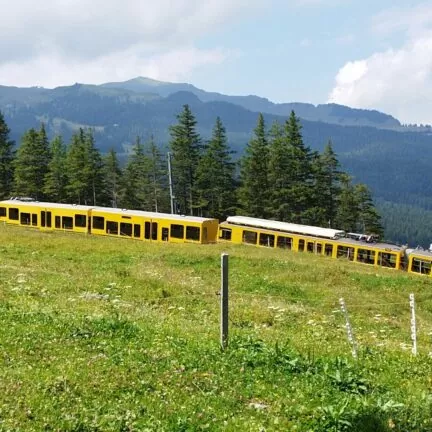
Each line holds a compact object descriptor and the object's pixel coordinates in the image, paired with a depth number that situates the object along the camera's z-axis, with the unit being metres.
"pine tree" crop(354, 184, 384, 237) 82.06
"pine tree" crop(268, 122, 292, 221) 73.00
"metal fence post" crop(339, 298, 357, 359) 12.41
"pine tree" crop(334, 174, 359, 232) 81.50
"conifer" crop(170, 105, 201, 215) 79.88
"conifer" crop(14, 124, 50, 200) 83.50
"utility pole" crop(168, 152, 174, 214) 72.50
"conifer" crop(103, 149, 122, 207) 88.81
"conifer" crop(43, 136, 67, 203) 84.12
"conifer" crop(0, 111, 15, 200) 88.38
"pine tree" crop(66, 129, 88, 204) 82.81
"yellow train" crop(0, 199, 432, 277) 48.91
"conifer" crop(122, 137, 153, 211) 87.62
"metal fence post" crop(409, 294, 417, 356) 12.95
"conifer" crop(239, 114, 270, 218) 74.75
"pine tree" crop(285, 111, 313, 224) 72.31
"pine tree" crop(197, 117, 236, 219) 77.81
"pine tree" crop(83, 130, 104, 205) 83.44
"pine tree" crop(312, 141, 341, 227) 75.06
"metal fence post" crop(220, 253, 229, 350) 10.87
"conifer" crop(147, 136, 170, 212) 85.56
